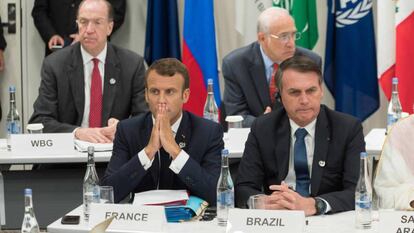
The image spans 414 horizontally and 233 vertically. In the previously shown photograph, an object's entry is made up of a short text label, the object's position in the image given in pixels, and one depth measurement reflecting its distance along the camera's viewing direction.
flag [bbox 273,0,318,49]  15.13
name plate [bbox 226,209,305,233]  6.37
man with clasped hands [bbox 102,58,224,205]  8.12
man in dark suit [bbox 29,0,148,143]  11.47
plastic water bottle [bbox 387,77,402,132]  11.41
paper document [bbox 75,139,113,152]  10.22
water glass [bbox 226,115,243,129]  10.87
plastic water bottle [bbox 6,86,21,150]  11.12
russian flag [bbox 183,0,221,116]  15.25
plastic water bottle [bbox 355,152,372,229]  6.79
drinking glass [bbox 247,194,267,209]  6.79
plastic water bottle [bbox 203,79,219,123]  11.64
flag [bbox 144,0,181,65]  15.62
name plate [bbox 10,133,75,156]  9.95
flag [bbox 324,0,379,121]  15.02
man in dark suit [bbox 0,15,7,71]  15.98
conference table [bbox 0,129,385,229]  10.22
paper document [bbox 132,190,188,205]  7.40
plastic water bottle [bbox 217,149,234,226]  7.16
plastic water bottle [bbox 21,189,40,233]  6.43
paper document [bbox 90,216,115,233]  5.41
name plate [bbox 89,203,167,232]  6.64
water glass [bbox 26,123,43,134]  10.55
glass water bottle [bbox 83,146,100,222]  7.31
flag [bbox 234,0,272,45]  15.40
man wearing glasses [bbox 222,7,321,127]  11.99
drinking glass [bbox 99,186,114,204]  7.22
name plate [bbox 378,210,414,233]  6.37
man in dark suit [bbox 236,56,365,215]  8.00
